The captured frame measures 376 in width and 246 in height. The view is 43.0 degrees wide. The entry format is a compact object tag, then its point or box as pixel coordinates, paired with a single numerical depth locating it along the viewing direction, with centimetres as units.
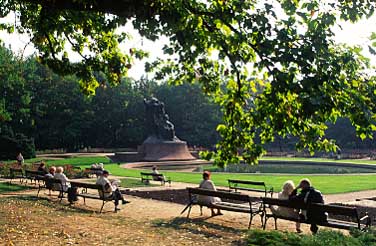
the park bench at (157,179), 2201
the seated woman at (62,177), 1653
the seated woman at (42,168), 2189
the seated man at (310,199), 982
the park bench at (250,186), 1627
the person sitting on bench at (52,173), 1817
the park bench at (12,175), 2307
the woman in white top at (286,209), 1060
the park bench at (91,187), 1366
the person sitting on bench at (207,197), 1231
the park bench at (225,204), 1094
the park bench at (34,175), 1966
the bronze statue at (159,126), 4669
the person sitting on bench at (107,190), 1369
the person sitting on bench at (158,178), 2206
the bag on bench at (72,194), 1512
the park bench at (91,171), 2667
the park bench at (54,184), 1612
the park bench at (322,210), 918
